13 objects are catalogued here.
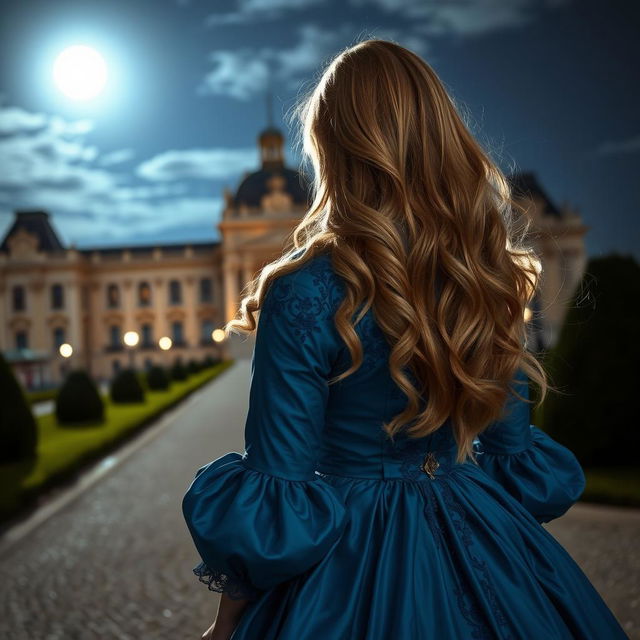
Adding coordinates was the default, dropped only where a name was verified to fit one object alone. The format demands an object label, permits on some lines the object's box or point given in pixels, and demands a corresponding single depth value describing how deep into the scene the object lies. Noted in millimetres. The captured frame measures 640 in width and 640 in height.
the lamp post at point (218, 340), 40469
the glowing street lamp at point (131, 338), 22142
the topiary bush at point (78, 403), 9969
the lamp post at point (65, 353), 30255
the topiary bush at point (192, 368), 24119
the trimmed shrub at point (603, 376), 4883
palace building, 43438
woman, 1082
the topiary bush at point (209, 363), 28906
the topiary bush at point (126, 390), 13125
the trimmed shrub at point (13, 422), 6434
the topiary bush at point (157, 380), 16641
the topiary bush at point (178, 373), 20531
